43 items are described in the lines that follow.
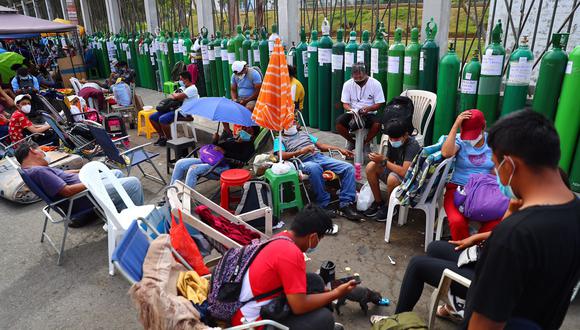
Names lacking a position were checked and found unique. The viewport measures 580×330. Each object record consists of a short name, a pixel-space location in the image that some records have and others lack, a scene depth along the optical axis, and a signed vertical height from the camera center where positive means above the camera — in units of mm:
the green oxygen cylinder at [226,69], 8820 -793
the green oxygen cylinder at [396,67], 5527 -531
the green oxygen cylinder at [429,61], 5223 -431
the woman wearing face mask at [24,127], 6477 -1424
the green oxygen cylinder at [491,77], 4441 -580
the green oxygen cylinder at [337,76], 6301 -728
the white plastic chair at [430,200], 3570 -1595
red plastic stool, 4422 -1599
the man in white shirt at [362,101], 5547 -992
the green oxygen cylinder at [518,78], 4238 -564
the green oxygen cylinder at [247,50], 8031 -348
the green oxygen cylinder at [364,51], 6023 -320
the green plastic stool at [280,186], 4387 -1697
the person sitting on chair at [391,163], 4020 -1369
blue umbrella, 4684 -904
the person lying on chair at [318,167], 4617 -1557
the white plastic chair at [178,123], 7199 -1599
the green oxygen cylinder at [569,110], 3852 -840
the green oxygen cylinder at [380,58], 5762 -415
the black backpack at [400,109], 5086 -1011
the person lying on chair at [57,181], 3848 -1410
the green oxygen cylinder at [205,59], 9461 -602
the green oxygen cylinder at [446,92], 4887 -797
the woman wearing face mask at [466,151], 3521 -1082
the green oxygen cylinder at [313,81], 6766 -860
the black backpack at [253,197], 4258 -1715
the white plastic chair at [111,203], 3512 -1524
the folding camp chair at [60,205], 3805 -1645
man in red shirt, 2182 -1352
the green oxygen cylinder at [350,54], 6109 -367
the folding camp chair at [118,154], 5258 -1582
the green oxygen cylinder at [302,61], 7074 -537
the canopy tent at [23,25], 9841 +339
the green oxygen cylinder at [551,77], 3980 -525
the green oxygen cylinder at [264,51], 7727 -363
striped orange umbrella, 4090 -682
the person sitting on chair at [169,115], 7289 -1444
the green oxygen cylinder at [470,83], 4703 -657
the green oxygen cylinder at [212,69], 9391 -837
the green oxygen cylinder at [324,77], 6500 -771
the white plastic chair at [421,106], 5250 -1025
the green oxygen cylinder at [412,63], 5336 -462
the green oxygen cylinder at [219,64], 9117 -703
